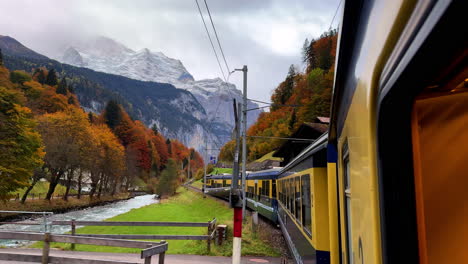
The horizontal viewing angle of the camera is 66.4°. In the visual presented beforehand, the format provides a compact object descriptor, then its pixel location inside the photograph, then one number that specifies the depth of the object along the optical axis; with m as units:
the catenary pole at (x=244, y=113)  17.30
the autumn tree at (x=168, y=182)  59.22
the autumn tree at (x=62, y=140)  42.62
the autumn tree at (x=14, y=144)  27.38
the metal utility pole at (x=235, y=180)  6.01
